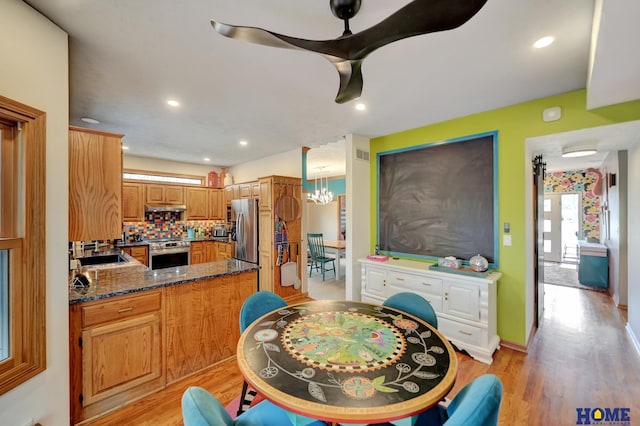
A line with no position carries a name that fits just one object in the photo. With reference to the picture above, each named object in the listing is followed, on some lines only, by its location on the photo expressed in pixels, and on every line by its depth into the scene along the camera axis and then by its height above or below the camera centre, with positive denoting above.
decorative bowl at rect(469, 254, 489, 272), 2.75 -0.55
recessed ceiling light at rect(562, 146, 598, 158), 2.79 +0.67
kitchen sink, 3.57 -0.65
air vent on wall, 3.76 +0.84
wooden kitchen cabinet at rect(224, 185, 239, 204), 5.42 +0.43
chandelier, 6.54 +0.39
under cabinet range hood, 5.09 +0.10
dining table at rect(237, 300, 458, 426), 0.98 -0.72
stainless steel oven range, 4.80 -0.76
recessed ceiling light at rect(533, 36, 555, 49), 1.65 +1.10
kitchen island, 1.82 -0.93
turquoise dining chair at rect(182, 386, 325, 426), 0.89 -0.76
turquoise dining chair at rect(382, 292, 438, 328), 1.89 -0.72
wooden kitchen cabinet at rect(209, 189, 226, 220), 5.95 +0.18
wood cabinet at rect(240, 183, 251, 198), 4.91 +0.43
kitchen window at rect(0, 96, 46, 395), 1.31 -0.16
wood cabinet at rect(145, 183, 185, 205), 5.10 +0.38
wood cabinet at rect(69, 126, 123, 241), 1.86 +0.21
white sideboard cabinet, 2.57 -0.93
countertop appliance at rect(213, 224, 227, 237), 5.84 -0.43
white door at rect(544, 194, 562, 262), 6.79 -0.44
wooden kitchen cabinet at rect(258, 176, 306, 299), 4.28 -0.31
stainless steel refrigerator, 4.48 -0.30
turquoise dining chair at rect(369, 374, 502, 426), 0.87 -0.68
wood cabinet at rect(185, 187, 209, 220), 5.62 +0.21
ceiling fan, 0.99 +0.78
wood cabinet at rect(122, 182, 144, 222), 4.84 +0.21
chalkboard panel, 2.92 +0.16
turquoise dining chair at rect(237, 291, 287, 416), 1.90 -0.74
